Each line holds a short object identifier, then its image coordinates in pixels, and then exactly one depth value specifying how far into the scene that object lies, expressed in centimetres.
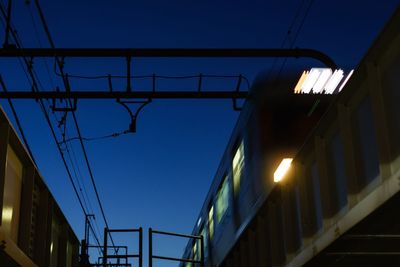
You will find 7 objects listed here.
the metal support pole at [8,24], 852
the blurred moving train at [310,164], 393
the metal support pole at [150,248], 1229
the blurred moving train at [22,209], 495
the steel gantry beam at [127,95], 1045
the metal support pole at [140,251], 1285
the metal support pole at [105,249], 1247
